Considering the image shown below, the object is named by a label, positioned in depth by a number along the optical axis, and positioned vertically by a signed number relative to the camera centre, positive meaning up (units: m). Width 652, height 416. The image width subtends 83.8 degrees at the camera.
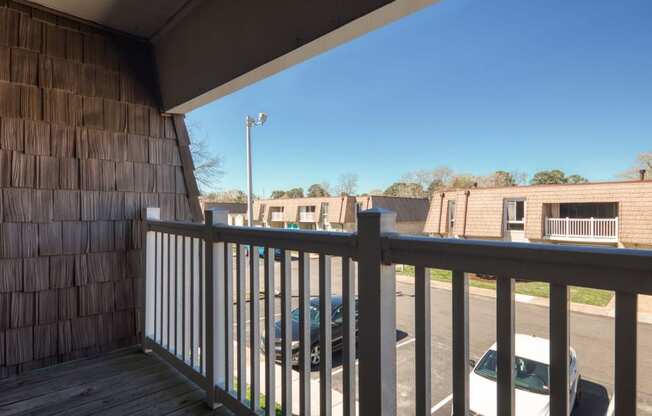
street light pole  6.70 +0.74
